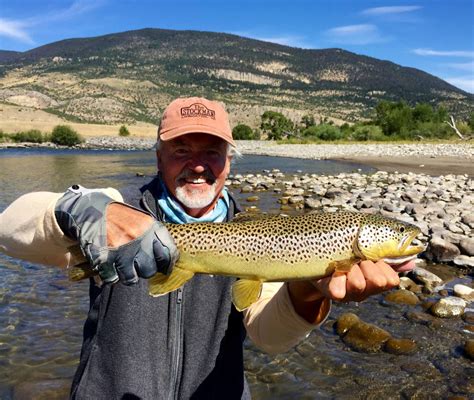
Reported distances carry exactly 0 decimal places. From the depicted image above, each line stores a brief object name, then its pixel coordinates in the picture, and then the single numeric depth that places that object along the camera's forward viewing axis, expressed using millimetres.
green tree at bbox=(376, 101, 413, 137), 55638
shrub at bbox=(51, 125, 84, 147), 70562
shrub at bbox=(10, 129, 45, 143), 72438
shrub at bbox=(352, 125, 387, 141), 56031
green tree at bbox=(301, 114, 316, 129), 82750
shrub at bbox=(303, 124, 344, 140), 62125
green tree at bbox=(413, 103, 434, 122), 56281
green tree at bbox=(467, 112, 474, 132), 49562
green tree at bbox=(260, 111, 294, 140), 78569
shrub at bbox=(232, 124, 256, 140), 84000
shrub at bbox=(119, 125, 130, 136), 96812
